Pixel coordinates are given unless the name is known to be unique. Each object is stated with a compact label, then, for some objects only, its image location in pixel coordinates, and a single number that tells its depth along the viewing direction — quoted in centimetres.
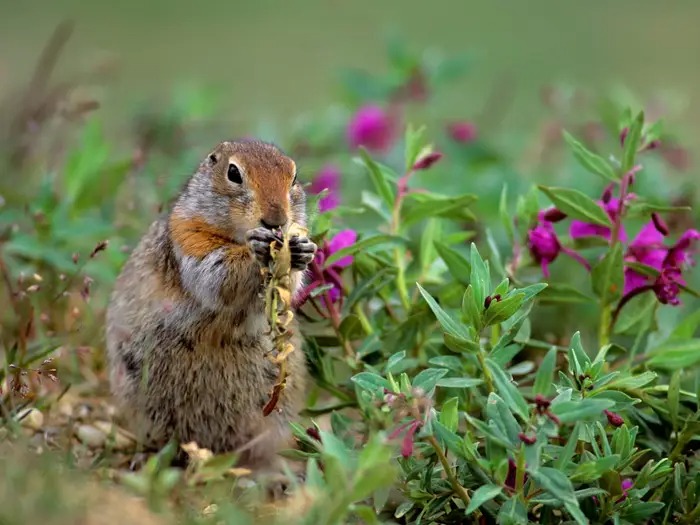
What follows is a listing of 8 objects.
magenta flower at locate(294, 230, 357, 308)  743
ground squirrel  704
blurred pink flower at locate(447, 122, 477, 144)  1234
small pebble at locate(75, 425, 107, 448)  771
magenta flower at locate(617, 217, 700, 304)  717
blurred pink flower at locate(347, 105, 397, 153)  1222
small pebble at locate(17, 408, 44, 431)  695
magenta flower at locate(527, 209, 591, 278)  758
